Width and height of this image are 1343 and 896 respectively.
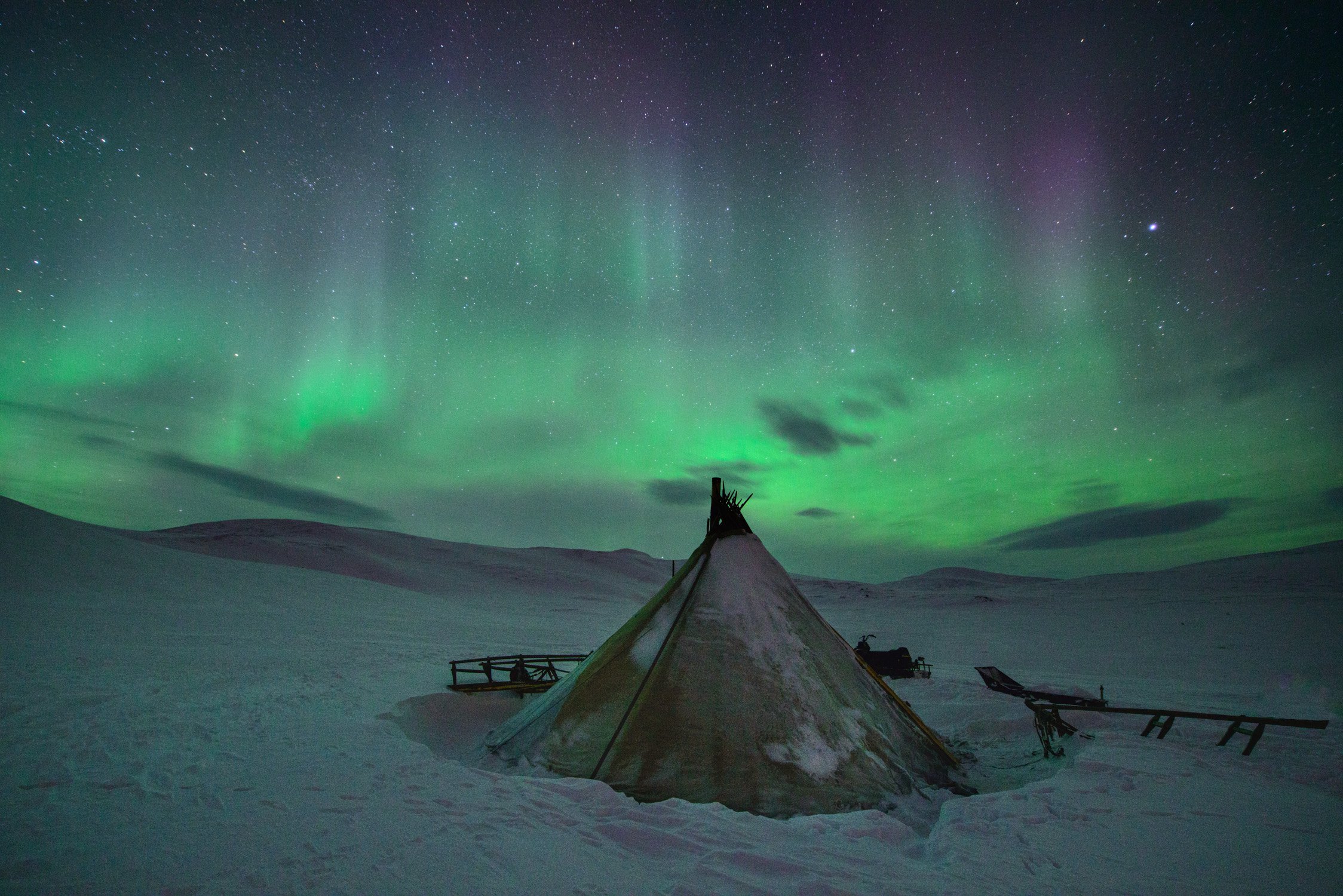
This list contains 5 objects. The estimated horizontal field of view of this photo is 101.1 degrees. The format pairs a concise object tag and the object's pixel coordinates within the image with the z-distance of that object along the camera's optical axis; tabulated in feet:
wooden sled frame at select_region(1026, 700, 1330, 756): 22.77
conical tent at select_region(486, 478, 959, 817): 18.61
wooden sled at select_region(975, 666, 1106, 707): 35.50
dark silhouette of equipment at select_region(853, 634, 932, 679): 52.42
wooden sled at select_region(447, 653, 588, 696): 36.68
